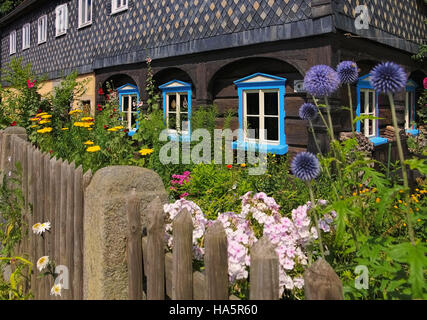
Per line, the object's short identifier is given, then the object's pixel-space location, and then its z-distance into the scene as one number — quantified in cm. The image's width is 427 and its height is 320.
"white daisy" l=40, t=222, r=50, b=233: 252
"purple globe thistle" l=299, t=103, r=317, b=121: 252
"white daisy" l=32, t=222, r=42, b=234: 258
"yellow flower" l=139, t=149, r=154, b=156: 465
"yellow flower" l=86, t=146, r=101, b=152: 429
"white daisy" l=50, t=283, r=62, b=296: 223
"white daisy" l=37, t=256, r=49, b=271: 241
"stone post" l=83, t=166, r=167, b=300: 182
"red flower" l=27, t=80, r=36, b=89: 656
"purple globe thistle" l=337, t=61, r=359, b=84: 244
